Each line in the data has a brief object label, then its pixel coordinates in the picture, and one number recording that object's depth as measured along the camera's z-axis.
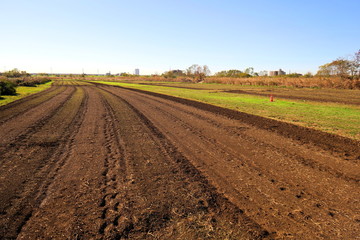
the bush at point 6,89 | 24.37
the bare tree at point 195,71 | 135.73
